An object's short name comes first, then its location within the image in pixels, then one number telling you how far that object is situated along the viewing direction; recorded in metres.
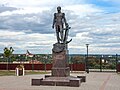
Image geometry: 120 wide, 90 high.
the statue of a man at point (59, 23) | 11.59
